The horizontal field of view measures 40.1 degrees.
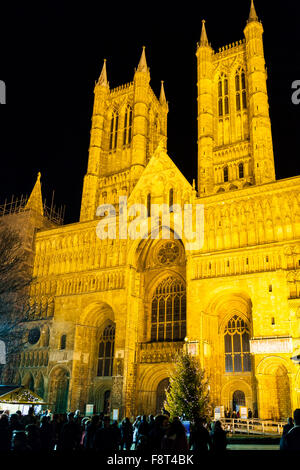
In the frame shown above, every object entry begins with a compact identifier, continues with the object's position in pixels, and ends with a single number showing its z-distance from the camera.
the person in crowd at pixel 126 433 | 13.30
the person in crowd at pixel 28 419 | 13.13
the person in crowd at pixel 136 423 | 13.57
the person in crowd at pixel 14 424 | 10.19
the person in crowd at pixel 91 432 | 10.42
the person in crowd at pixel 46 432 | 10.94
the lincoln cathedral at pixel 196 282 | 26.97
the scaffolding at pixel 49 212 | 46.60
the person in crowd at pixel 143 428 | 11.86
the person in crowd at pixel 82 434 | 11.56
